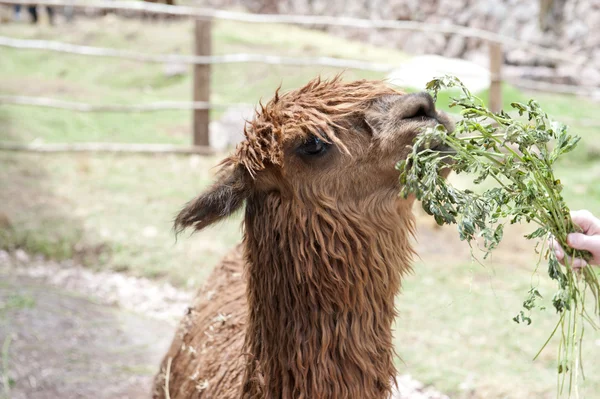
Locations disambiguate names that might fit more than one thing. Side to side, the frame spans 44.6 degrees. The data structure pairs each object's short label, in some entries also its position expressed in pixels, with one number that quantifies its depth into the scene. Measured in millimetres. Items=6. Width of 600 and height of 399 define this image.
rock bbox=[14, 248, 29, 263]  6194
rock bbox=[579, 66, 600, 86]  13492
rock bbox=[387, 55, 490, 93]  8812
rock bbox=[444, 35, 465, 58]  14281
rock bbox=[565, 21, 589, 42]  14305
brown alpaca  2332
